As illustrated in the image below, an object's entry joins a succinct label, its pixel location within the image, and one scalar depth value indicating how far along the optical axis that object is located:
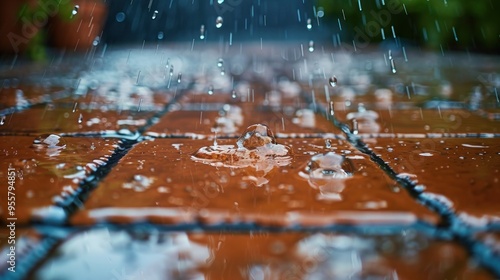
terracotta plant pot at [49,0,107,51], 3.24
